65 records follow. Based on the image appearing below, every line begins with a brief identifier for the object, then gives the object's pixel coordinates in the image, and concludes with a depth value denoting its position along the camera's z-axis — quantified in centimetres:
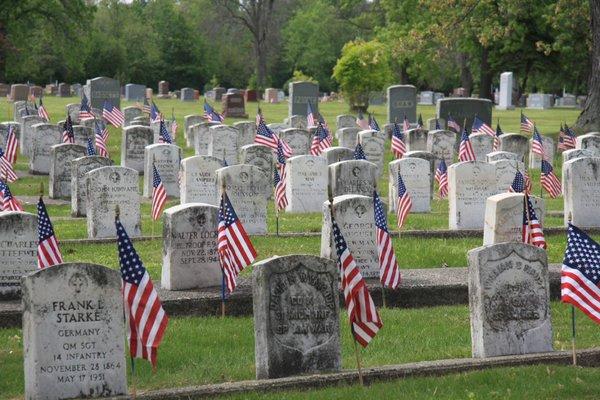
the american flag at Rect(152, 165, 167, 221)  1867
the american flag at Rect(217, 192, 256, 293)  1310
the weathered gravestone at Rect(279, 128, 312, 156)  3061
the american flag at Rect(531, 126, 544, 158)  2931
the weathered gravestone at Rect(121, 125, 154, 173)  2914
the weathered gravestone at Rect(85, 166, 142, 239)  1873
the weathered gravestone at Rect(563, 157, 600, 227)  2031
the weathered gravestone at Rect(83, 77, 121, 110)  4334
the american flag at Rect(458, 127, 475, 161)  2653
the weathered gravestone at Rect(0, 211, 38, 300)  1352
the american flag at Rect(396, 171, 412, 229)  1842
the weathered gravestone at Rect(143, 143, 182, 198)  2436
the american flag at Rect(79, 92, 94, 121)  3532
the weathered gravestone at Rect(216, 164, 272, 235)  1867
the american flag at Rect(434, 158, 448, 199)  2508
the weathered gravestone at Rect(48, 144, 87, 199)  2441
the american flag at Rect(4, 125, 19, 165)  2728
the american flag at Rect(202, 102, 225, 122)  3678
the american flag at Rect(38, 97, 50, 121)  3687
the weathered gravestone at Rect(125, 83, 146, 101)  6488
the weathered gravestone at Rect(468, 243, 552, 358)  1188
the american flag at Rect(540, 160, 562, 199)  2411
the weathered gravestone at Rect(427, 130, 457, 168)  3055
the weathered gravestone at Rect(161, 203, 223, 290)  1430
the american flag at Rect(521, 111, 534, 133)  3816
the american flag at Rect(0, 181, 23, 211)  1714
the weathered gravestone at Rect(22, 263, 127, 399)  1000
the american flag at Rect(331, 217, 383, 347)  1098
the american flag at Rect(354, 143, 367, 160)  2319
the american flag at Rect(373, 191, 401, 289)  1382
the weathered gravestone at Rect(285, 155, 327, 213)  2245
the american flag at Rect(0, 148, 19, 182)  2406
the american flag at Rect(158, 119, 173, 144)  2798
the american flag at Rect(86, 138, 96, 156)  2488
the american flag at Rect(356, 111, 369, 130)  3992
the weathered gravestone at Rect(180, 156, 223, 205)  2111
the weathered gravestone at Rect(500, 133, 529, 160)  3058
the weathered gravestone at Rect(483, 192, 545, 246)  1644
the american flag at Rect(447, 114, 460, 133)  3609
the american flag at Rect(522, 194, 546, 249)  1364
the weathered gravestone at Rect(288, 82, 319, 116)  4531
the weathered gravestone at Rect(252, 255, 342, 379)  1098
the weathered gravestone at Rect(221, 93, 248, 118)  5003
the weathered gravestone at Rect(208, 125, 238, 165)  2891
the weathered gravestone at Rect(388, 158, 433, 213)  2241
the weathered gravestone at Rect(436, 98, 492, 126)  3709
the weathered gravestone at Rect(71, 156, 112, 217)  2150
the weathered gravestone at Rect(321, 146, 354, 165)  2497
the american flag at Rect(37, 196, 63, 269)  1234
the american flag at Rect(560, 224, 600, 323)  1133
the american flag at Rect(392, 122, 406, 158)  2856
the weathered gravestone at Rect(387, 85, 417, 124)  4209
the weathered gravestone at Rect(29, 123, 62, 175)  2941
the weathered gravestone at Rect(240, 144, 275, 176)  2550
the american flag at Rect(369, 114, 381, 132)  3278
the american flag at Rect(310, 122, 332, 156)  2792
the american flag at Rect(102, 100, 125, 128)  3778
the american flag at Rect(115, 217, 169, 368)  1029
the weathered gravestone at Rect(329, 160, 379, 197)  2084
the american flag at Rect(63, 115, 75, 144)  2703
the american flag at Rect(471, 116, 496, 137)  3250
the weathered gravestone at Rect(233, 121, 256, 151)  3322
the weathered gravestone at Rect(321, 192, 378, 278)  1512
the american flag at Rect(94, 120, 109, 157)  2839
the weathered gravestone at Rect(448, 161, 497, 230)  2030
